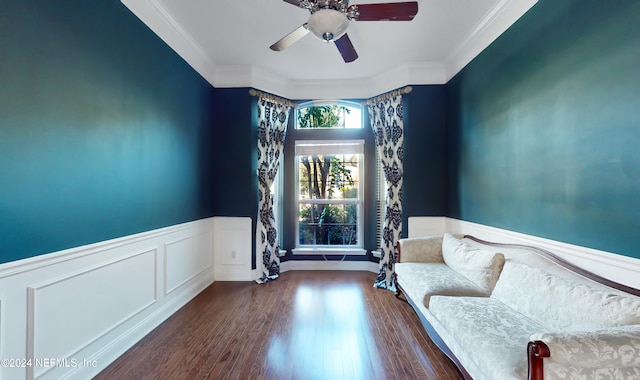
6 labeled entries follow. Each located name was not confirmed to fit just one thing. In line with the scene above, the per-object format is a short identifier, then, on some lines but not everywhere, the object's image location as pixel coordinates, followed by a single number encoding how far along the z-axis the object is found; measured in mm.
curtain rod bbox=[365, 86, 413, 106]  3607
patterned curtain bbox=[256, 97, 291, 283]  3811
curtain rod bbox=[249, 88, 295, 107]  3725
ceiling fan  1877
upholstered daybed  1063
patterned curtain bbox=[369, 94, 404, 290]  3668
